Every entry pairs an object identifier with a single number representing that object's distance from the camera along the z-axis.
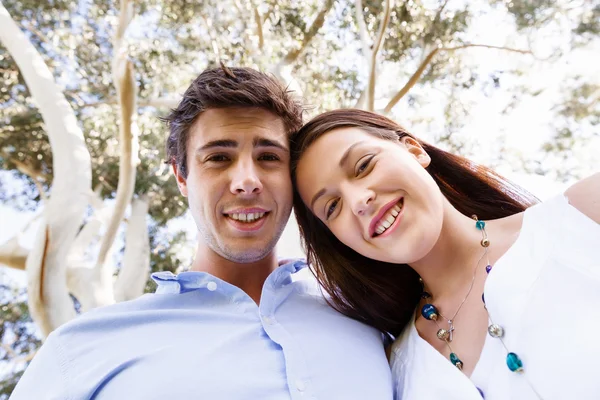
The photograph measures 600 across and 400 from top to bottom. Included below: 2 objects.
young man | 0.50
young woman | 0.44
